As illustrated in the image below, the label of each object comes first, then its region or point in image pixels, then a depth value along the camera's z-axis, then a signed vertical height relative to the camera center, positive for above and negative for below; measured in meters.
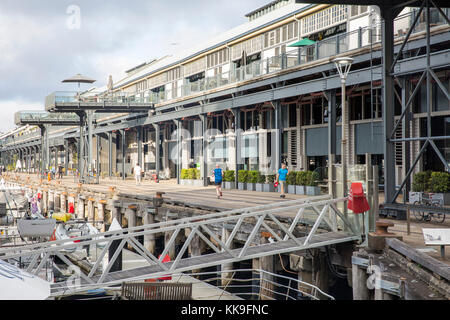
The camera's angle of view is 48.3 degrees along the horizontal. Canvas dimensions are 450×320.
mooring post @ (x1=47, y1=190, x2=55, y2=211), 46.50 -3.68
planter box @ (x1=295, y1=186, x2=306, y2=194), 26.75 -1.68
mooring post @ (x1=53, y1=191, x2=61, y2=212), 45.83 -3.70
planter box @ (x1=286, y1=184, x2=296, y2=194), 27.59 -1.68
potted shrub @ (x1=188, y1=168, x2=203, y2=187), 38.25 -1.36
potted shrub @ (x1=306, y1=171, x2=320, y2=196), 25.89 -1.35
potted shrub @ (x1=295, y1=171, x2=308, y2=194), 26.73 -1.26
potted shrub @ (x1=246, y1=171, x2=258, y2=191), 31.56 -1.28
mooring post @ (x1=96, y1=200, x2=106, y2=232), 33.04 -3.35
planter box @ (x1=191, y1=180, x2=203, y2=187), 38.03 -1.80
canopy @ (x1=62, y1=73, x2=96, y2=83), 49.69 +8.11
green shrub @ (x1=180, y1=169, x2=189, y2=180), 40.12 -1.15
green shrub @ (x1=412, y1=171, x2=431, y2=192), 20.92 -1.02
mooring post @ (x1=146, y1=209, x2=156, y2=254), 24.25 -3.75
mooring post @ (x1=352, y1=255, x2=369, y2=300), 10.39 -2.67
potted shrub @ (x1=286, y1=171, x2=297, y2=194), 27.59 -1.24
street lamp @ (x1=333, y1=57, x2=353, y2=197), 13.69 +1.00
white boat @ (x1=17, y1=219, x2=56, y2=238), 20.98 -2.80
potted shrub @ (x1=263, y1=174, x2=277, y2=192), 29.92 -1.51
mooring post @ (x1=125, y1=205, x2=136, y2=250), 26.44 -2.91
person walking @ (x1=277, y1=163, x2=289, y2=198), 24.62 -0.80
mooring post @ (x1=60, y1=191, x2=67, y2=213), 42.75 -3.50
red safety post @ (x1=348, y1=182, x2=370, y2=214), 12.48 -1.06
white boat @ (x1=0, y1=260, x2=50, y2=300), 7.72 -1.98
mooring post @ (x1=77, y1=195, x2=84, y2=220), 37.81 -3.41
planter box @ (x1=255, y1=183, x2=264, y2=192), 30.59 -1.72
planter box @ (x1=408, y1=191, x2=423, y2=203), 17.92 -1.42
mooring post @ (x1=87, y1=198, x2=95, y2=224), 35.06 -3.38
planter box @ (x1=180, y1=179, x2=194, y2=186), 39.41 -1.78
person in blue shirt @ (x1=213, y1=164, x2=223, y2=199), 25.14 -1.01
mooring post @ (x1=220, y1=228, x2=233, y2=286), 17.56 -3.86
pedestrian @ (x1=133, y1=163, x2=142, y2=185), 40.50 -0.95
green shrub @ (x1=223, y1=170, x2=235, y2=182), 34.19 -1.15
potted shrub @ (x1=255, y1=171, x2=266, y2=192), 30.69 -1.43
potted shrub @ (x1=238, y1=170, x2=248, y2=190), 32.48 -1.29
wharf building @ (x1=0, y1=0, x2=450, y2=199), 23.98 +3.99
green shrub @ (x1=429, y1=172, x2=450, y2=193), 19.98 -1.00
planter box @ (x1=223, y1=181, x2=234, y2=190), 33.94 -1.75
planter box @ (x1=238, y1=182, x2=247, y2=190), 32.50 -1.70
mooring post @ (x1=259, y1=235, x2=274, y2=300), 15.33 -3.29
